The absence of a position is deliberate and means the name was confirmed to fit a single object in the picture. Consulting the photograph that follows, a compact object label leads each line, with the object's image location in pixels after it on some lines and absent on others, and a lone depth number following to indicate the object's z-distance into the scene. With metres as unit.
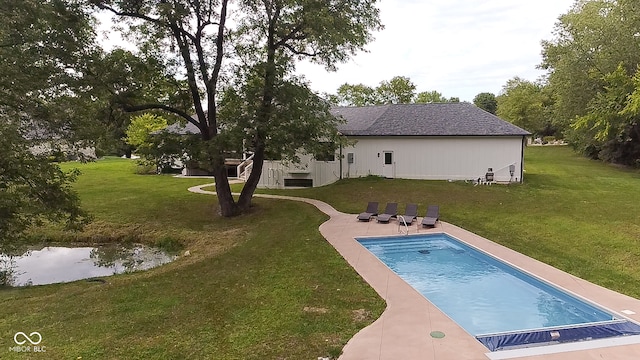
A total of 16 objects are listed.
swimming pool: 7.39
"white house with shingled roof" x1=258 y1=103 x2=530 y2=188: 24.72
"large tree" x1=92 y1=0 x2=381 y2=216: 16.88
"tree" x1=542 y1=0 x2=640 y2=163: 28.59
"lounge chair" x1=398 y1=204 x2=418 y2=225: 16.81
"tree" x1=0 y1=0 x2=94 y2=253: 9.92
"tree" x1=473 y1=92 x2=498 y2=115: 99.62
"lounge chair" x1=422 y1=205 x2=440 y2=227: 16.23
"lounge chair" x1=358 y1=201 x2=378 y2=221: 17.49
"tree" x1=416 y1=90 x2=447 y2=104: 76.98
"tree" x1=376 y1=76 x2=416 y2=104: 59.47
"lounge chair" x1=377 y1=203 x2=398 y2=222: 17.16
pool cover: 7.00
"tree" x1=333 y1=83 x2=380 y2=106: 61.16
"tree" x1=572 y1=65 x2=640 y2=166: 25.69
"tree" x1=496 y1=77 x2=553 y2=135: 54.72
